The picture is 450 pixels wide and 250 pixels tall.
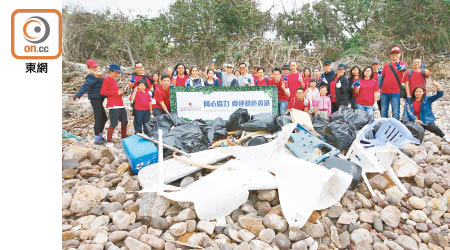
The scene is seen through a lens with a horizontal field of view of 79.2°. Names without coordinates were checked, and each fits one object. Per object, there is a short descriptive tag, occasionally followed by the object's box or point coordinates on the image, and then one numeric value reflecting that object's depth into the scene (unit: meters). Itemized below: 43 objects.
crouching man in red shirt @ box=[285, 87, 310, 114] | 4.84
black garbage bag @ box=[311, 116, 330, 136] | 3.95
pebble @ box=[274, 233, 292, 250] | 2.21
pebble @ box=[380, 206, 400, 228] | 2.52
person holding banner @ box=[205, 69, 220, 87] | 5.15
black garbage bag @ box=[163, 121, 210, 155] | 3.69
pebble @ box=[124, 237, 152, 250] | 2.20
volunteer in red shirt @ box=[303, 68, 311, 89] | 5.63
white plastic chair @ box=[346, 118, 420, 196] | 3.02
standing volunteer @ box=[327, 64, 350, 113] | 4.85
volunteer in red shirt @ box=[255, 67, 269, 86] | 5.24
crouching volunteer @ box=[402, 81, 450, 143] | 4.41
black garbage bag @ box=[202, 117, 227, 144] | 3.99
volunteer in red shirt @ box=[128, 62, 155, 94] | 4.83
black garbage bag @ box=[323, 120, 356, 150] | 3.48
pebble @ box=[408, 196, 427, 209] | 2.72
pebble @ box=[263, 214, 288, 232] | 2.35
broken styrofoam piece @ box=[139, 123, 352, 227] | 2.39
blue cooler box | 3.30
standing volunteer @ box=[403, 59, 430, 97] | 4.84
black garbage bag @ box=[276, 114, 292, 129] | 3.92
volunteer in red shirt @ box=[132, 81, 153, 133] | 4.75
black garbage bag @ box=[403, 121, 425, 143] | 4.15
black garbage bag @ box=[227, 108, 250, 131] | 4.14
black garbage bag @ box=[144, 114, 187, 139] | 4.13
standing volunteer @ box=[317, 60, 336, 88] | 5.15
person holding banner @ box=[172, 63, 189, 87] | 5.22
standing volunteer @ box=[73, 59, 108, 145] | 4.58
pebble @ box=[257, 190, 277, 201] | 2.62
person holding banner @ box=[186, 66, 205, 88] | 5.08
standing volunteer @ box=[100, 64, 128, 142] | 4.53
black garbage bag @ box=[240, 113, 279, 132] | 3.94
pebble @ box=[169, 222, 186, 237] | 2.34
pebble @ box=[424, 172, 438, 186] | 3.05
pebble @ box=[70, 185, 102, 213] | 2.70
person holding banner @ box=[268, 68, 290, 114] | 5.08
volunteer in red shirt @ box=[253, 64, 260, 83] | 5.93
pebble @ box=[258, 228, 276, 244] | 2.27
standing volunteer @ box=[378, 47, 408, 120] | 4.97
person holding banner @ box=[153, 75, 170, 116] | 4.94
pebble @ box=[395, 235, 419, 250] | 2.30
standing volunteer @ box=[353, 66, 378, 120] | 4.82
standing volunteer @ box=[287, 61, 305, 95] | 5.28
